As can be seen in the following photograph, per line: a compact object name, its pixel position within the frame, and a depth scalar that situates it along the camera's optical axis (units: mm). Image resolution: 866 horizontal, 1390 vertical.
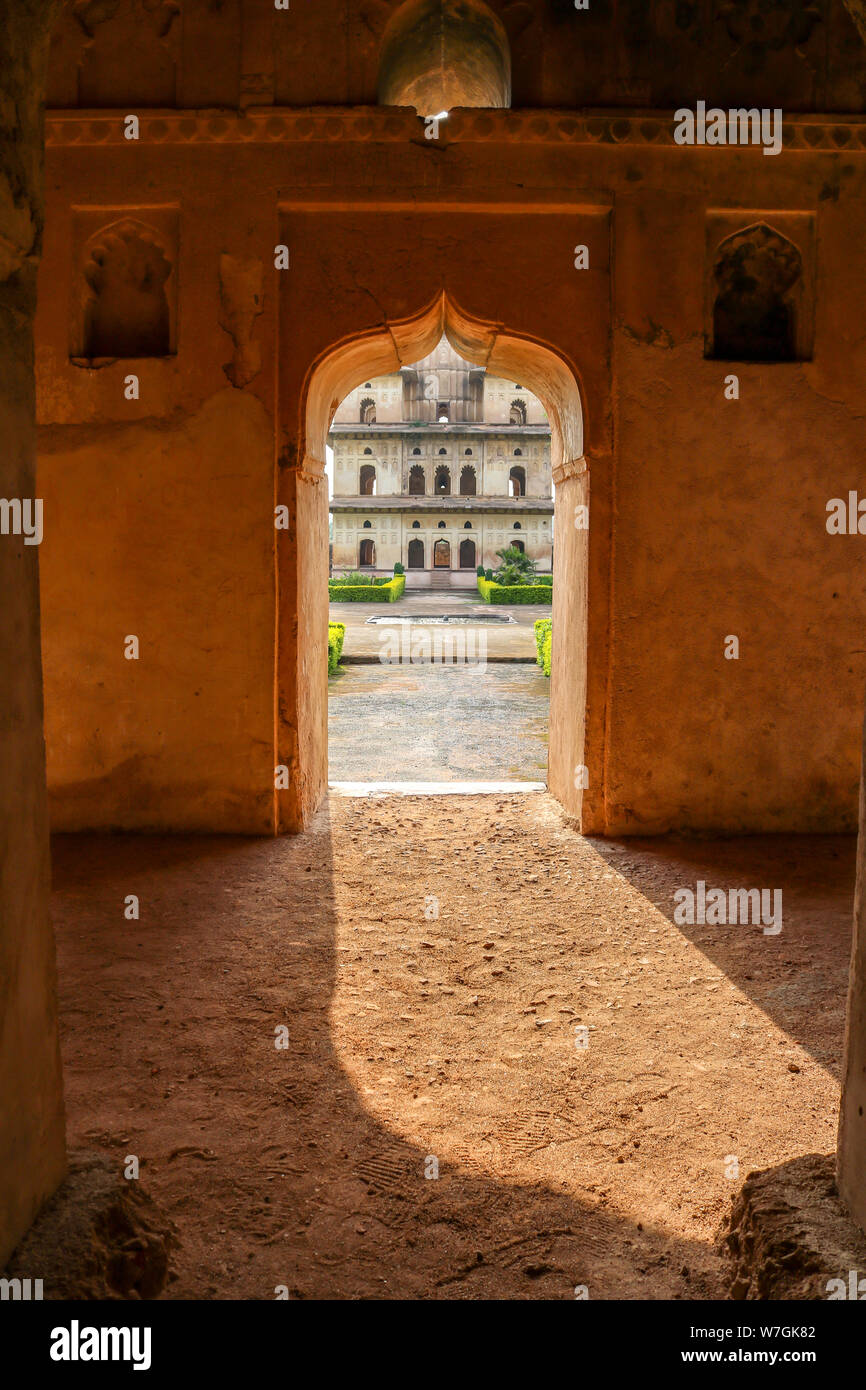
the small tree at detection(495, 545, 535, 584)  37981
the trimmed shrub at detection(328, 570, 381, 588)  34781
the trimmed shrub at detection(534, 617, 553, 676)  15316
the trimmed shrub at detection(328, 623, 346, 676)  15344
